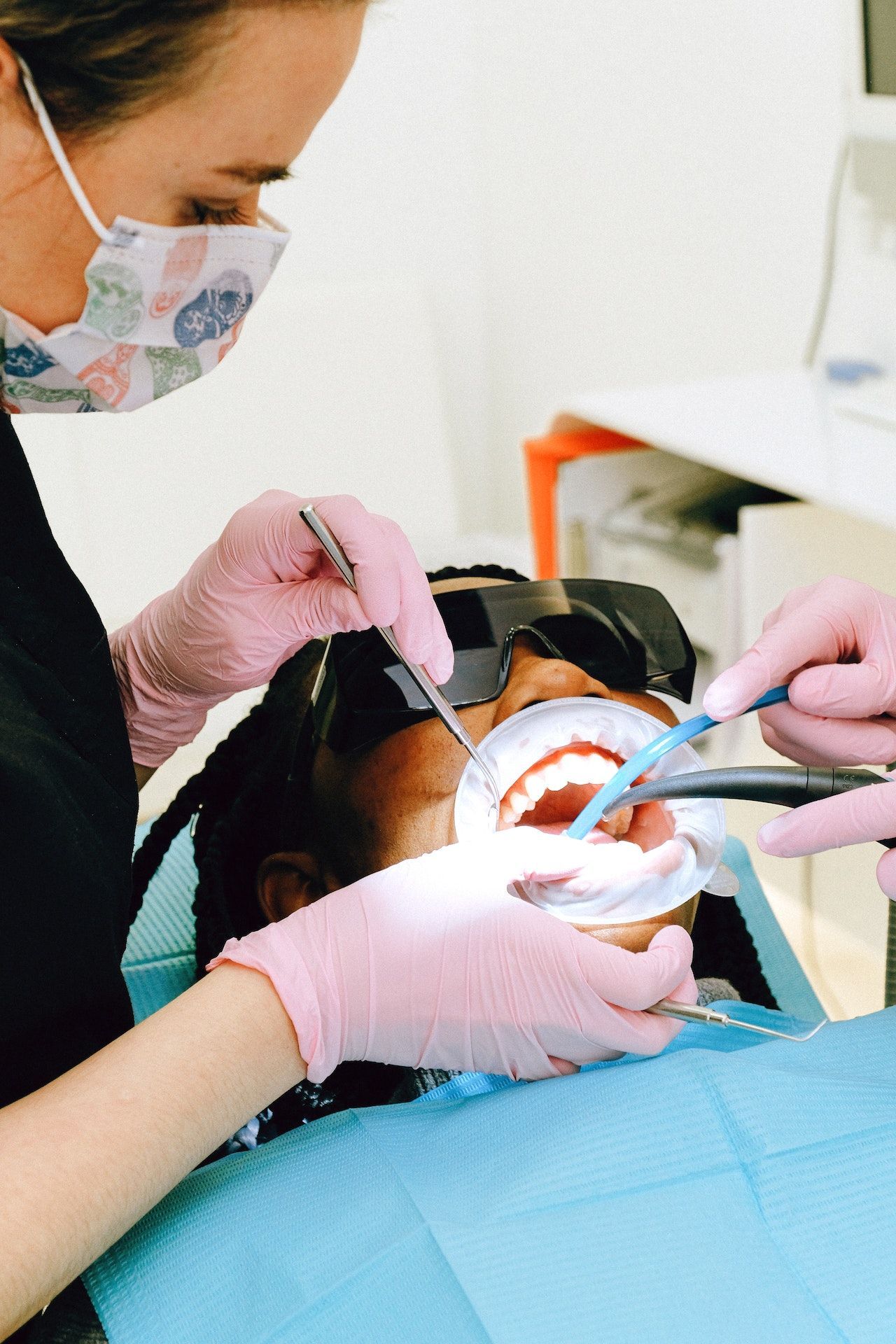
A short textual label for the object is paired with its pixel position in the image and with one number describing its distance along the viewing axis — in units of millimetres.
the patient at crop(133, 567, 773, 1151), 835
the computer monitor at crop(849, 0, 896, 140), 1084
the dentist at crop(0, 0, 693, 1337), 697
